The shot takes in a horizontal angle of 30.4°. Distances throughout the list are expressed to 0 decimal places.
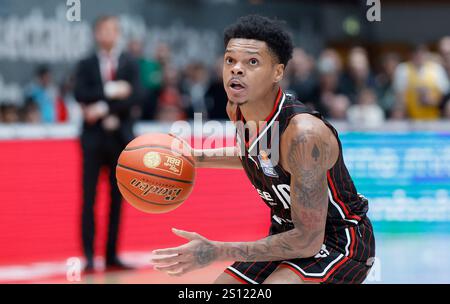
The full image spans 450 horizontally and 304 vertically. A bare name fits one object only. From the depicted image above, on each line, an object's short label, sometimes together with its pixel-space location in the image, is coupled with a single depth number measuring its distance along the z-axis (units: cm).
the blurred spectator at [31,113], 1021
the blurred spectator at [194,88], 1103
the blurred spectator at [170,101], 1021
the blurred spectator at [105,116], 757
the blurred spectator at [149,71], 1090
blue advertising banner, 895
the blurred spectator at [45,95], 1109
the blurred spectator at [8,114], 1015
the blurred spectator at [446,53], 1027
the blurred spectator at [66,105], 1114
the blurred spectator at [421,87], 1034
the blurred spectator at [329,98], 988
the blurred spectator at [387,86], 1069
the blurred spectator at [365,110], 1013
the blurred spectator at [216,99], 990
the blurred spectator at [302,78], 1000
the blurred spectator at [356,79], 1056
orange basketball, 438
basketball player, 388
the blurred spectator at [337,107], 992
